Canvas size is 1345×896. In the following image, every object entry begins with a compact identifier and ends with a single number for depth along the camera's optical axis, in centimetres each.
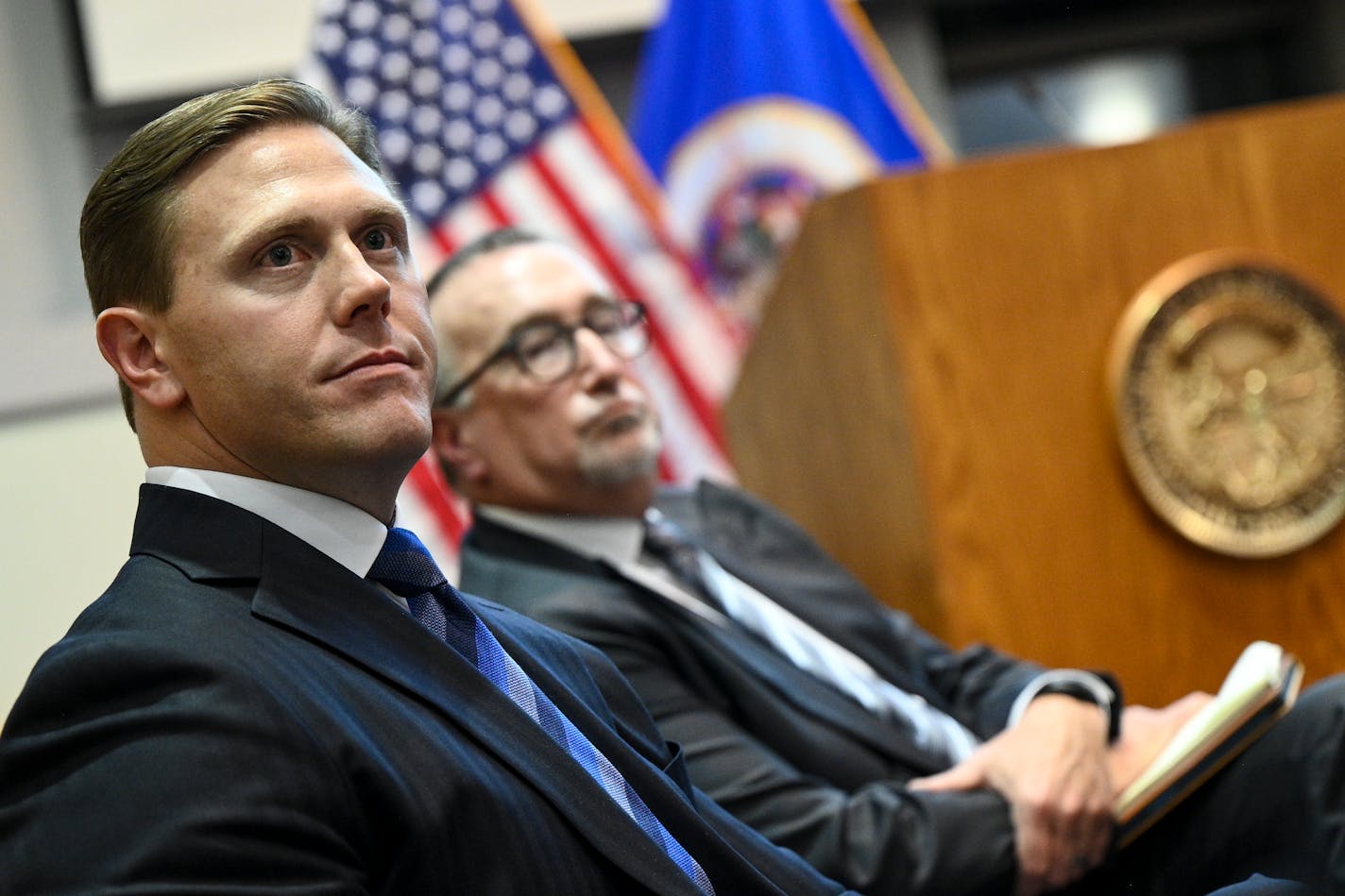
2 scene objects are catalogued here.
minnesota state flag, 420
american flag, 377
